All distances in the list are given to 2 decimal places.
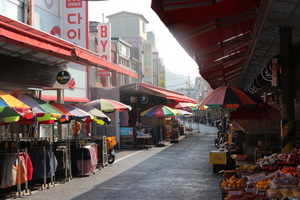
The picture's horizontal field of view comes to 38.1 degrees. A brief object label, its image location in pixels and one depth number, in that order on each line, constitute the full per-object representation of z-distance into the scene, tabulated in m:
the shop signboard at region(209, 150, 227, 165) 15.49
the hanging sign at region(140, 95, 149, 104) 32.59
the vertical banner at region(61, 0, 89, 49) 25.16
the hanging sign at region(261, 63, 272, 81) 15.43
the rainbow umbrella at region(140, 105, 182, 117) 28.88
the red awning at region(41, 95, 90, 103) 22.57
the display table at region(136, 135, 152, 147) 27.54
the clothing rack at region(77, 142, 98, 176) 15.41
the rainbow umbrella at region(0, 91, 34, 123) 10.62
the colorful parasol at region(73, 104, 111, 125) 16.86
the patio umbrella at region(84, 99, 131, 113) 20.17
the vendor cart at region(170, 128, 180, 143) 33.10
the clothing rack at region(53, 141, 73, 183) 14.39
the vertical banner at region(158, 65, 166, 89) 79.42
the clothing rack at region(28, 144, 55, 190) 12.84
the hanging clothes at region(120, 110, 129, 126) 28.00
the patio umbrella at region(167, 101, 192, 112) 35.16
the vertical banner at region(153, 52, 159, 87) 71.96
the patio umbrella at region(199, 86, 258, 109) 13.89
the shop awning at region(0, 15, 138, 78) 11.38
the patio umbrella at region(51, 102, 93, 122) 14.68
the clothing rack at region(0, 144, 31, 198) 11.54
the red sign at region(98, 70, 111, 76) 31.12
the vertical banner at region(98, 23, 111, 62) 31.64
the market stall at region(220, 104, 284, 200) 8.19
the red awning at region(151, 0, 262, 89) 8.02
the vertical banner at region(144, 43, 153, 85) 64.88
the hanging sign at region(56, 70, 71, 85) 18.56
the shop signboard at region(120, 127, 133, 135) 27.53
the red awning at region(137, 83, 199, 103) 28.62
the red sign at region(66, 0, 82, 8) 25.33
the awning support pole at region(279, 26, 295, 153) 13.33
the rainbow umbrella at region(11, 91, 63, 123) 12.62
